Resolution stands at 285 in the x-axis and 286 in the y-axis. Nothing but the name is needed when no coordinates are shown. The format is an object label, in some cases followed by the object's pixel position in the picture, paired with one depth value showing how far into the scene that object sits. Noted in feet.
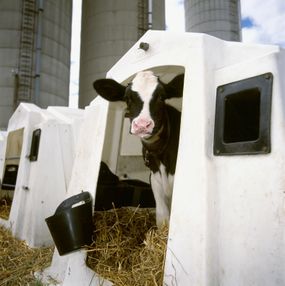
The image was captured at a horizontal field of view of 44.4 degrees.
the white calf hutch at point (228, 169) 4.62
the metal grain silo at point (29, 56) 29.50
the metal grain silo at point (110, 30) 35.27
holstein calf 7.81
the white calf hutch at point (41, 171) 11.59
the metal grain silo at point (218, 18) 44.62
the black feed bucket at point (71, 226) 7.18
